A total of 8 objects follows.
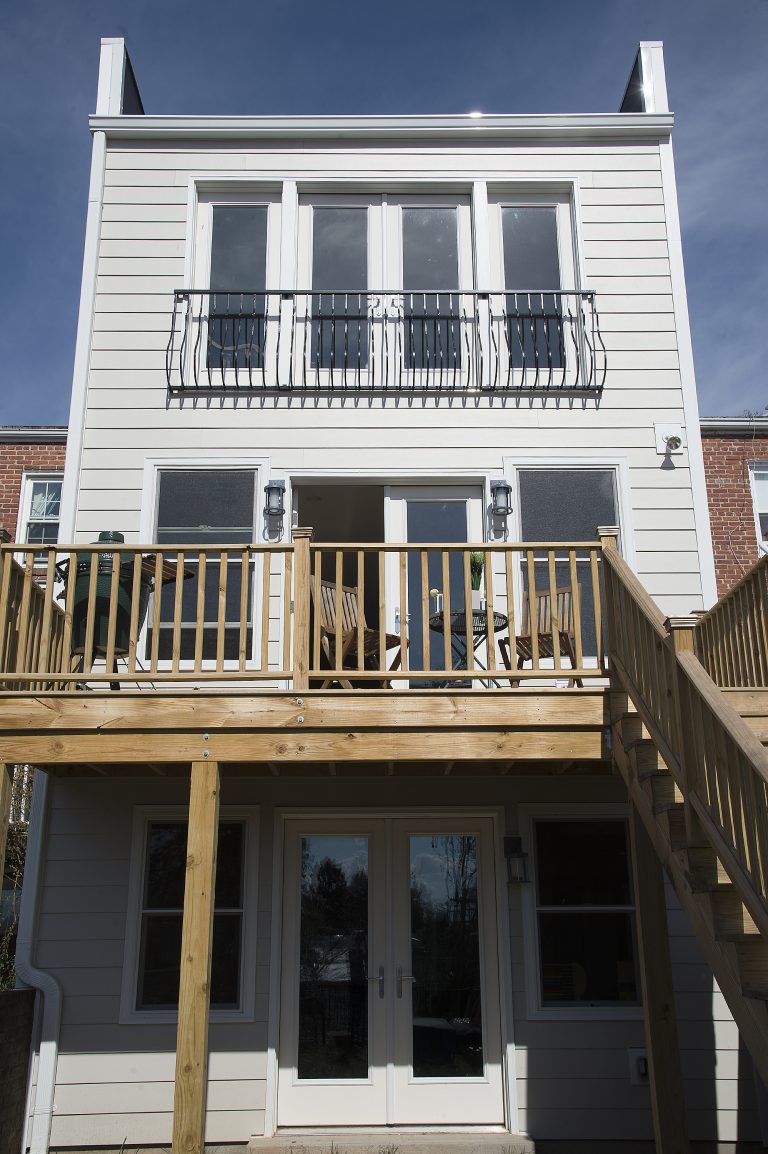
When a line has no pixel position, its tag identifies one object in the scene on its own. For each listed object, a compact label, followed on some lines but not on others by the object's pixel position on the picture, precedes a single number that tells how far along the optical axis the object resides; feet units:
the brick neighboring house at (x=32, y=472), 41.14
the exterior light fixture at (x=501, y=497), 25.35
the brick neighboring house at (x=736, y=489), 39.52
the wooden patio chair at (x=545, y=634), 21.08
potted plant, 24.80
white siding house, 21.53
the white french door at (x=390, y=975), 21.84
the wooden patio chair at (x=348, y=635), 20.93
